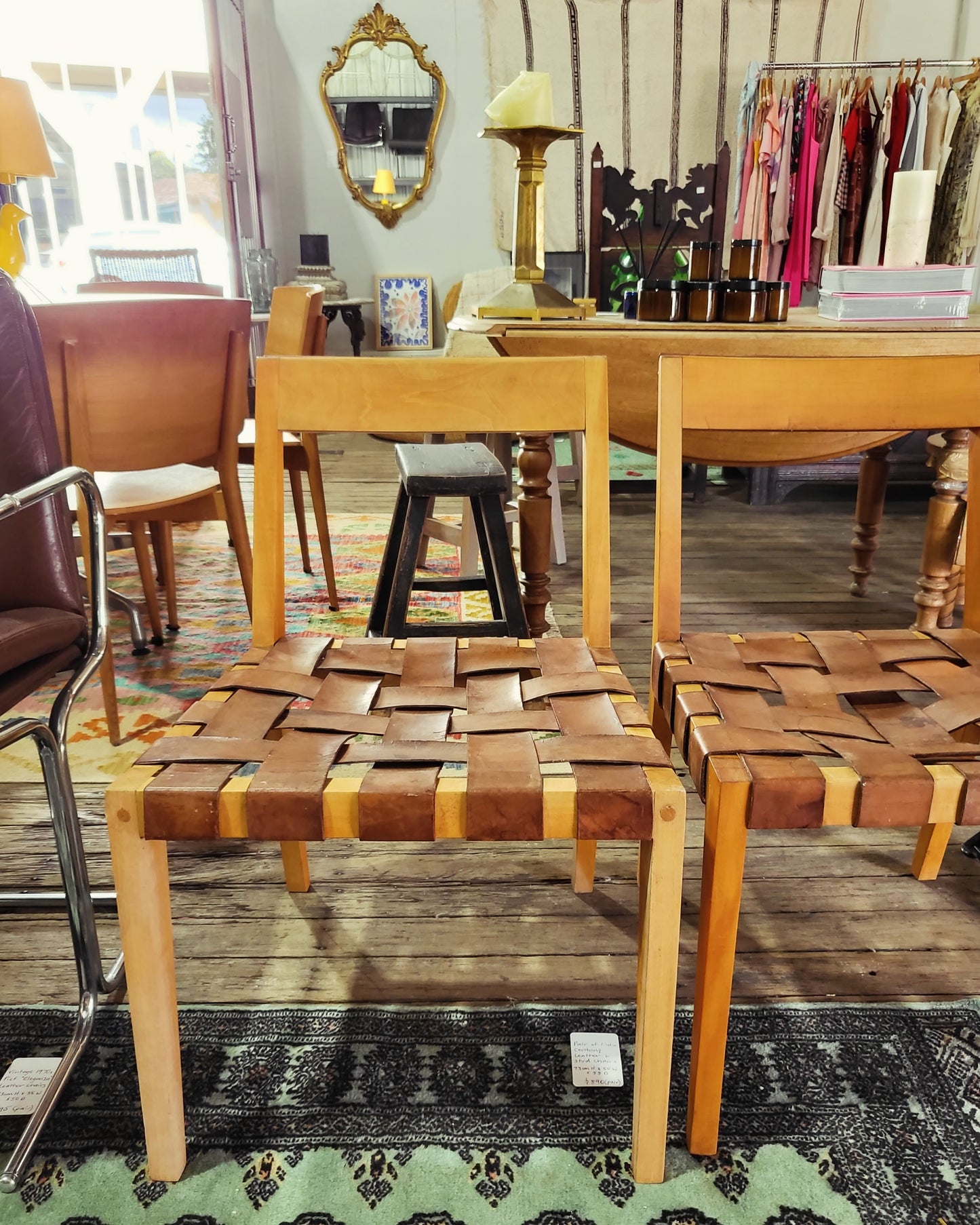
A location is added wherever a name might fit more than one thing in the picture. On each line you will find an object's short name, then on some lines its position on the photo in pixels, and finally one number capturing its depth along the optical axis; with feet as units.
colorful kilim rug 6.14
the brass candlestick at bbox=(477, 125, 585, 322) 5.86
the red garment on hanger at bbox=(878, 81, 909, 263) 13.47
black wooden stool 5.06
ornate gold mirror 17.97
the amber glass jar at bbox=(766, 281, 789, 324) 5.81
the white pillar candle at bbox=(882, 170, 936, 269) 5.71
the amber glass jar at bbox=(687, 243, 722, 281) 6.08
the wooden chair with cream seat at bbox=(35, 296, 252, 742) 5.63
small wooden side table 17.87
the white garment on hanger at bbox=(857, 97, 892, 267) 13.79
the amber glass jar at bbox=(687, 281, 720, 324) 5.80
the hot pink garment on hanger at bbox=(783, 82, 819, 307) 14.11
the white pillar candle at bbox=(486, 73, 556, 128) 5.65
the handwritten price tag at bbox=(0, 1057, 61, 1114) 3.33
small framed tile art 19.39
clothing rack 12.03
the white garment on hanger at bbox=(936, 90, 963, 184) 13.47
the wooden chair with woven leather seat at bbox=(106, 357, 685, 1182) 2.62
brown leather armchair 3.17
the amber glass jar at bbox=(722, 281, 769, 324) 5.71
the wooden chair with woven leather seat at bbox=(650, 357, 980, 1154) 2.69
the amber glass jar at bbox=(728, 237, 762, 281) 5.92
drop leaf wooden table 5.28
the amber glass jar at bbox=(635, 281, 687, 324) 5.93
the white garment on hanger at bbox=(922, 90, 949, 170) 13.37
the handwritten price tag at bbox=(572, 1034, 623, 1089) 3.42
